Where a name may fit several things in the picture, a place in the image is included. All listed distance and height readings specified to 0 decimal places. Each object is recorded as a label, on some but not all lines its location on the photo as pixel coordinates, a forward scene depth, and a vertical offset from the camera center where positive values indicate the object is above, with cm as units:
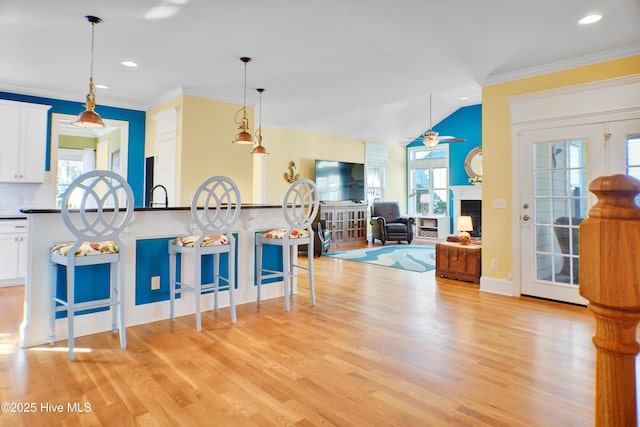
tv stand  860 +3
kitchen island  285 -40
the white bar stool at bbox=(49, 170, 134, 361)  261 -21
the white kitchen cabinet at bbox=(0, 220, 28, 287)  470 -35
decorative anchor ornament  840 +108
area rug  631 -63
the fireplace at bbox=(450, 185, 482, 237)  890 +50
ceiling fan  695 +159
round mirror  905 +145
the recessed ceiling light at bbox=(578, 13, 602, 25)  317 +174
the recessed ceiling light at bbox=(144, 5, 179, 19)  300 +171
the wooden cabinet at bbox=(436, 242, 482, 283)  492 -52
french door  382 +38
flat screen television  884 +103
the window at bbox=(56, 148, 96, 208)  841 +136
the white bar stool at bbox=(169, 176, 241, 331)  321 -21
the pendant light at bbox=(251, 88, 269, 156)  511 +98
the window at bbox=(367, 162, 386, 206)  1011 +115
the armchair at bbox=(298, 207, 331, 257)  727 -31
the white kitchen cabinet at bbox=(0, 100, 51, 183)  496 +110
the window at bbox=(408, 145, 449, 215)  989 +118
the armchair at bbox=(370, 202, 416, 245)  906 +0
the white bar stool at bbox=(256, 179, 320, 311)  379 -14
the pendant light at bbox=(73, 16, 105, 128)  334 +95
